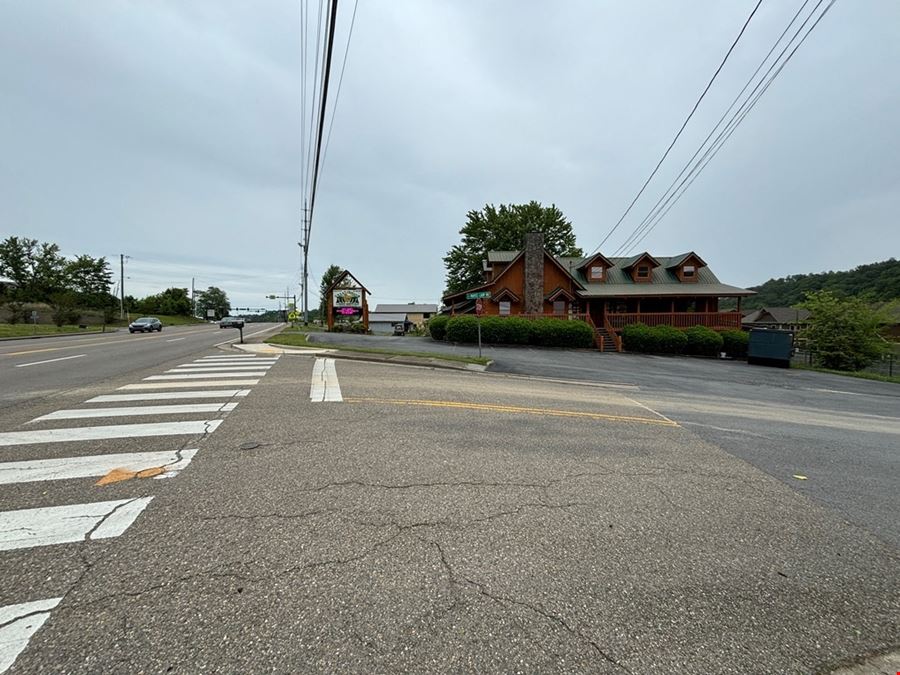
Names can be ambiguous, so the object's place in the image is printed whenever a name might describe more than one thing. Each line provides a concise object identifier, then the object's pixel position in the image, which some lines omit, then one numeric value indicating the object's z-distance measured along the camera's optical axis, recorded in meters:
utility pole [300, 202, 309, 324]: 26.79
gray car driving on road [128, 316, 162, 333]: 30.30
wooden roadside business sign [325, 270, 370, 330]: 31.73
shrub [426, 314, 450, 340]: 23.11
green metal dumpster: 19.19
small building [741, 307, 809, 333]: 60.41
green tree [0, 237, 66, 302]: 53.47
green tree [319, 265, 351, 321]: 78.56
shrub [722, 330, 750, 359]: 21.86
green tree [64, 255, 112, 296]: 56.62
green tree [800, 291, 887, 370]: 20.69
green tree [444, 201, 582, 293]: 44.41
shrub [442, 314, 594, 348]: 21.58
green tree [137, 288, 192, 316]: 73.19
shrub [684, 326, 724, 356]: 21.83
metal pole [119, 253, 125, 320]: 55.59
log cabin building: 25.64
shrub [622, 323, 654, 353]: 22.20
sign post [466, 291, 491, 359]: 14.54
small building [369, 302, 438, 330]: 74.10
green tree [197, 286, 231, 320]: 110.19
